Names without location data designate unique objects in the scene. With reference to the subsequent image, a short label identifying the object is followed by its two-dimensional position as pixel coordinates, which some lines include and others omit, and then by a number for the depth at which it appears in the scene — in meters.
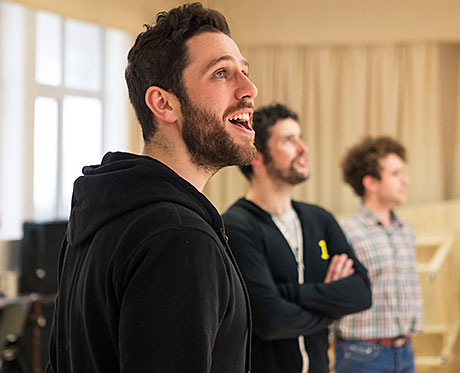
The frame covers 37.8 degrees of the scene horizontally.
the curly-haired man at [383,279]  2.87
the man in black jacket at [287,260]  2.18
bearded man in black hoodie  1.07
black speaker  4.59
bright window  4.90
